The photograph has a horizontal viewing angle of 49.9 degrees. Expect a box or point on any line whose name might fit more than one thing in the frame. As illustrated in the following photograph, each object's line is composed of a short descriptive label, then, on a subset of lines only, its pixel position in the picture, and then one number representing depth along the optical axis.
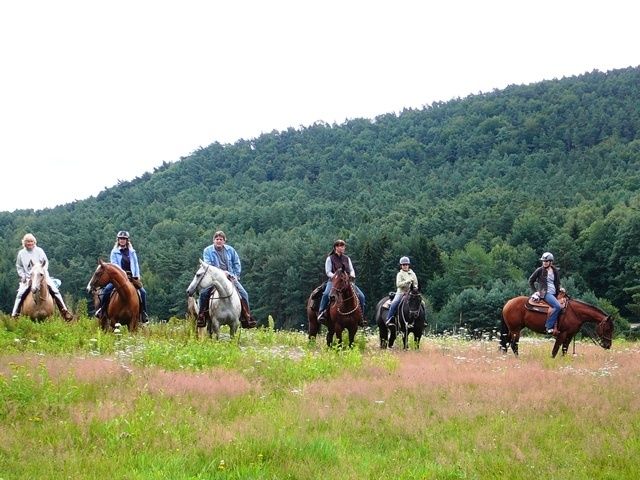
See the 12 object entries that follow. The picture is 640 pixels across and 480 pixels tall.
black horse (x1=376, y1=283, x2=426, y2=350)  19.56
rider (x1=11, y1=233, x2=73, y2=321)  18.22
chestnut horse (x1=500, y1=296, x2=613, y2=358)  18.11
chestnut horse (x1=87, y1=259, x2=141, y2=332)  17.22
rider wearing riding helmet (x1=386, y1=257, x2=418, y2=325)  19.83
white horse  17.80
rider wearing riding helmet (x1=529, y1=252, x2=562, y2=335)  18.17
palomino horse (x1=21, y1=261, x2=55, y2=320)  18.14
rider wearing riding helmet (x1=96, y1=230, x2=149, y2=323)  18.20
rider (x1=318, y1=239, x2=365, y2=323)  18.39
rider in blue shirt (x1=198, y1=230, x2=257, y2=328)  18.23
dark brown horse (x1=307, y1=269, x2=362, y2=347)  17.84
